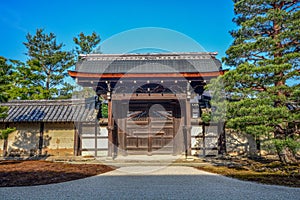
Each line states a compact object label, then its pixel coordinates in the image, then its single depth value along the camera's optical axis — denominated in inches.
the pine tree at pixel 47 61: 647.8
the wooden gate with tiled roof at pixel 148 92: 296.2
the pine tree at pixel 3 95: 252.4
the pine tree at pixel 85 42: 940.0
